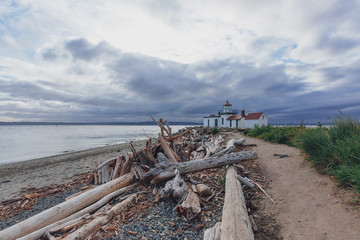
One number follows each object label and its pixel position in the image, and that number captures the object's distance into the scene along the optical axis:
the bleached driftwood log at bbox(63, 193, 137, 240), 3.66
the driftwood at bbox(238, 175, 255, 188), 5.57
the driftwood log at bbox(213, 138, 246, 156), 7.79
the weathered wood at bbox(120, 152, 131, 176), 6.89
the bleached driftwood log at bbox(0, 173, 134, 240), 4.03
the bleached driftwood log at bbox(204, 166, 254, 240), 2.75
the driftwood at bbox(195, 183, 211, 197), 5.04
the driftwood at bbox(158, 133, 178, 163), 6.99
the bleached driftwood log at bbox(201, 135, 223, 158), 8.30
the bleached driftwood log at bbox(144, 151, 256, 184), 5.87
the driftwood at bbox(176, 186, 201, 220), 4.12
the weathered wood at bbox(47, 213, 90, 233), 4.06
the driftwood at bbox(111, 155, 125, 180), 6.95
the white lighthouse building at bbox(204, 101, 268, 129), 38.80
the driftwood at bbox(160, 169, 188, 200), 4.83
